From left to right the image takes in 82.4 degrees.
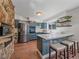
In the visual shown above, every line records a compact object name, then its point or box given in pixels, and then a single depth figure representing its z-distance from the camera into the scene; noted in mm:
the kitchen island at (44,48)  1715
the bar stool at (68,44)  1530
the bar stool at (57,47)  1222
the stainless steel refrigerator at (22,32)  3558
